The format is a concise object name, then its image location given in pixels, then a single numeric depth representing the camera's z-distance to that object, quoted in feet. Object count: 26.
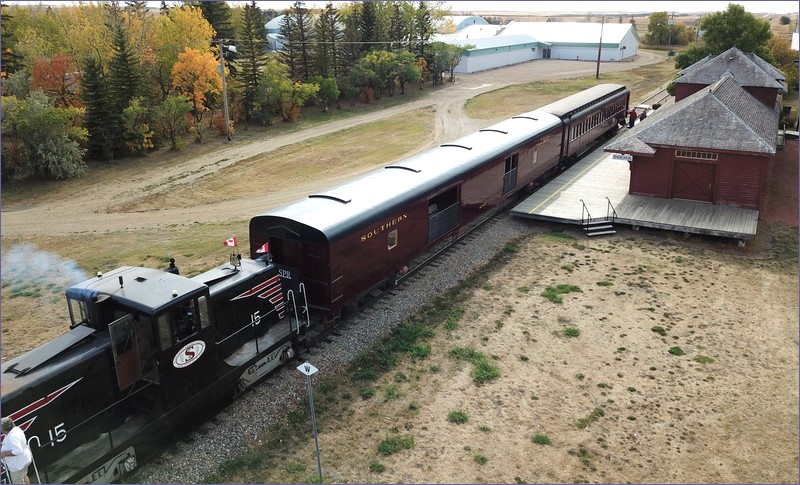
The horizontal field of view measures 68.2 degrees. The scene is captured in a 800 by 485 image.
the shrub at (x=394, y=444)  40.01
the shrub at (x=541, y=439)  40.55
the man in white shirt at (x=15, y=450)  29.68
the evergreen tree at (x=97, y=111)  123.34
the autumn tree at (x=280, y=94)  156.97
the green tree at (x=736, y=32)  156.66
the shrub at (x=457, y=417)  42.88
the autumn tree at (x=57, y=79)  125.90
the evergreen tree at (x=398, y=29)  216.33
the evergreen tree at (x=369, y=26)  205.46
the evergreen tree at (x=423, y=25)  226.17
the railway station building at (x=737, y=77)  118.52
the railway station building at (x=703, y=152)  79.15
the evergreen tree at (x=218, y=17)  181.06
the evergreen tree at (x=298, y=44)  184.75
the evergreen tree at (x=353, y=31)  199.82
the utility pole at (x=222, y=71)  137.47
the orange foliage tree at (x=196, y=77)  141.59
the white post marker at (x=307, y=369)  35.53
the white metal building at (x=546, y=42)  270.87
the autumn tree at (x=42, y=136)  107.86
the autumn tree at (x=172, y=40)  146.60
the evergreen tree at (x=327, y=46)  184.72
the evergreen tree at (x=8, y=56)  134.62
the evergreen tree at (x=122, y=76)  130.62
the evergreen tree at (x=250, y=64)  158.30
